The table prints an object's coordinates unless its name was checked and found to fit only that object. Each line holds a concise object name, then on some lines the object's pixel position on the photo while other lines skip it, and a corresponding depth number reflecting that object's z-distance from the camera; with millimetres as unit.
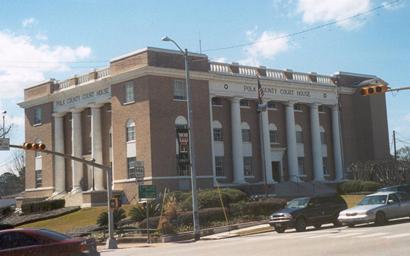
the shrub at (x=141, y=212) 39344
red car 16047
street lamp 33125
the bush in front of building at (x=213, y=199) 41375
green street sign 34281
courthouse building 52375
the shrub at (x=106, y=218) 40062
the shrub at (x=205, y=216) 37156
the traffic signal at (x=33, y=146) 31105
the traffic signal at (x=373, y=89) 30062
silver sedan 29734
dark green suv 31906
